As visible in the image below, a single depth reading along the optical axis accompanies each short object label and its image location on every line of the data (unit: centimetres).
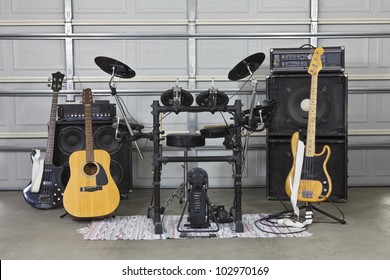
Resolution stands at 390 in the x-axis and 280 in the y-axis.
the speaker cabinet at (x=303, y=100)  394
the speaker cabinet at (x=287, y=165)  402
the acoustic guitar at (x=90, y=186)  337
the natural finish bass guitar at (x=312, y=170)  325
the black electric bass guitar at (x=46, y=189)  382
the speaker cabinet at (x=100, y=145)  412
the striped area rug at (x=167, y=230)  303
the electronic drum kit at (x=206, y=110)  312
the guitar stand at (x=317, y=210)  332
